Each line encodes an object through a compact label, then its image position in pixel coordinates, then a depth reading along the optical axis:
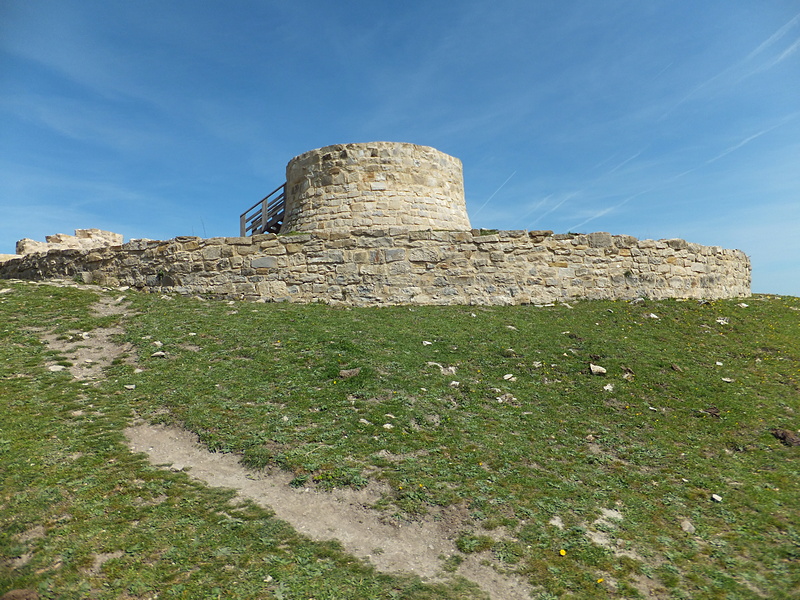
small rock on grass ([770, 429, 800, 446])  7.63
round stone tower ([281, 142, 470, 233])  17.61
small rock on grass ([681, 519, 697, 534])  5.54
